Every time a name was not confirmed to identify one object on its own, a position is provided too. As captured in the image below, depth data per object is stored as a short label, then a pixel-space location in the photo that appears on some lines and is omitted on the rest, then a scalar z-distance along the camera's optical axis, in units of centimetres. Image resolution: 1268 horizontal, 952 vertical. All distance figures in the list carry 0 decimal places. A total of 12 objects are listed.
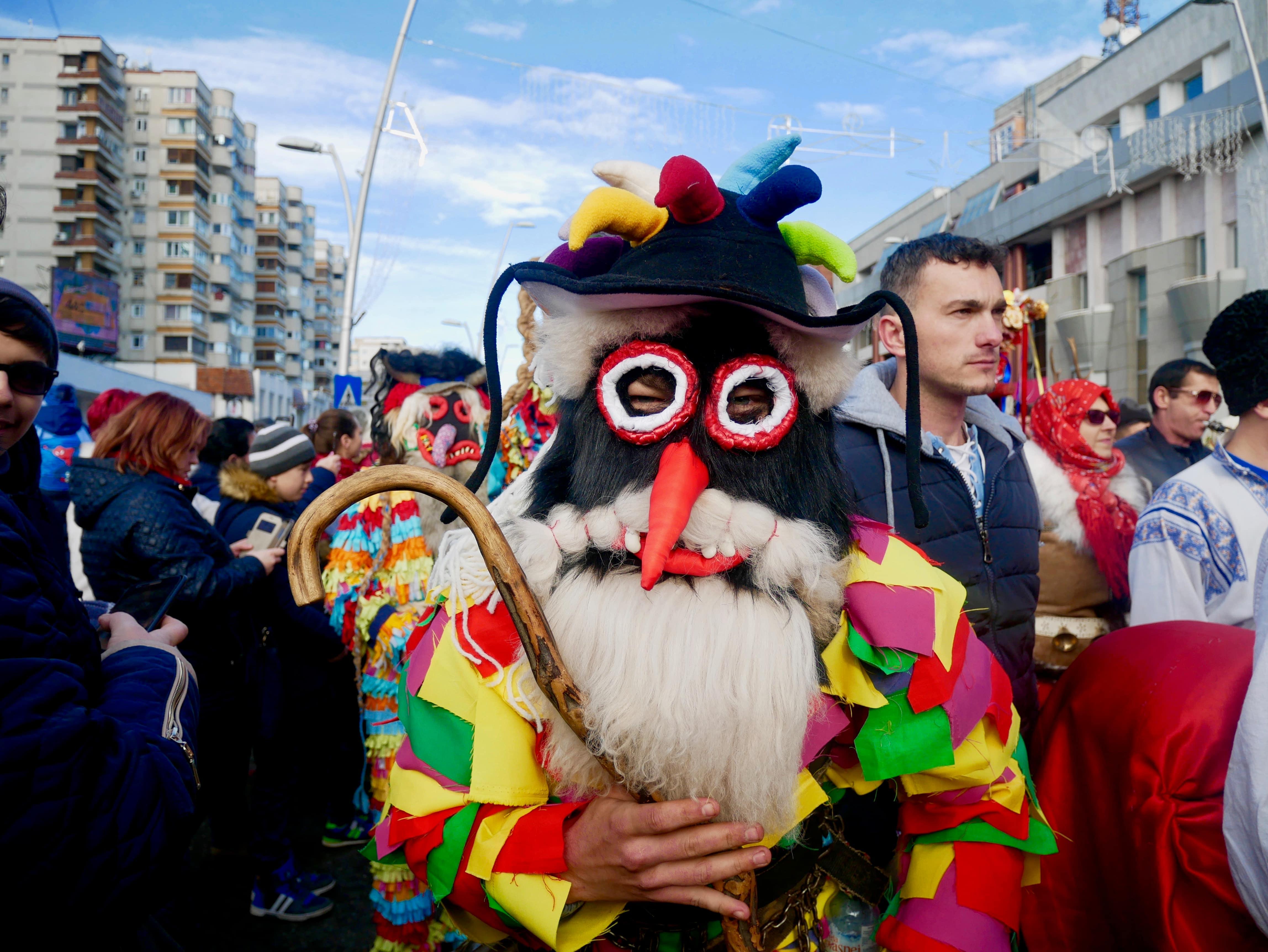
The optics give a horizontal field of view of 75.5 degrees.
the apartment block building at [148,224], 4341
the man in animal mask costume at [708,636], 114
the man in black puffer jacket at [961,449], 205
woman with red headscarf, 298
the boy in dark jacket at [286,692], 328
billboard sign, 3659
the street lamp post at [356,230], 979
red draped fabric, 131
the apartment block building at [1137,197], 1459
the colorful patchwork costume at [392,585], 275
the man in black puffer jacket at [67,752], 93
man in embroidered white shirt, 207
